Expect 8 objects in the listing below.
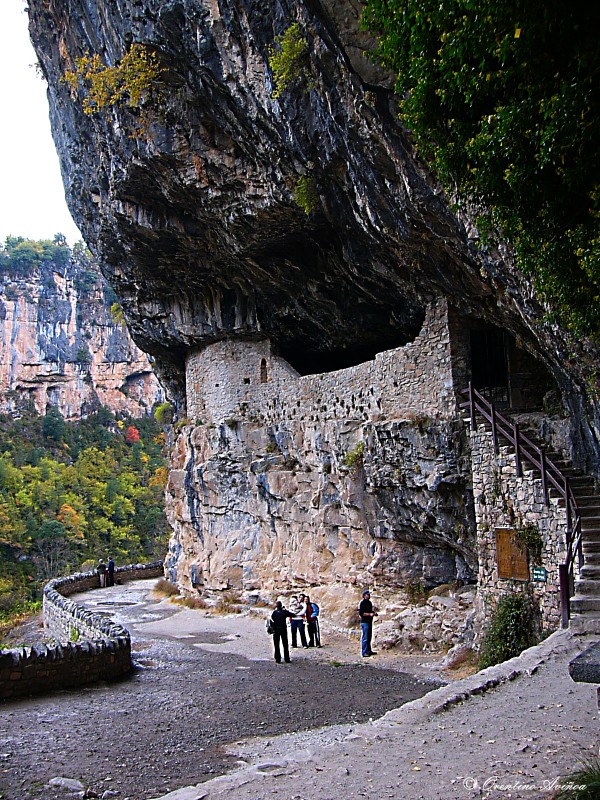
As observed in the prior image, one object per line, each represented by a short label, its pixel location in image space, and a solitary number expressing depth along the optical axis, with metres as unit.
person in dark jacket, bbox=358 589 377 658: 12.94
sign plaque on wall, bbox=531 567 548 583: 10.21
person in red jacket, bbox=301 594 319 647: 14.33
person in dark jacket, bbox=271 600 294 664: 12.87
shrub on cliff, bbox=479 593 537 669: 10.38
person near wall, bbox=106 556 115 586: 29.62
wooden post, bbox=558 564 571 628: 8.70
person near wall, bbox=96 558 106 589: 29.36
